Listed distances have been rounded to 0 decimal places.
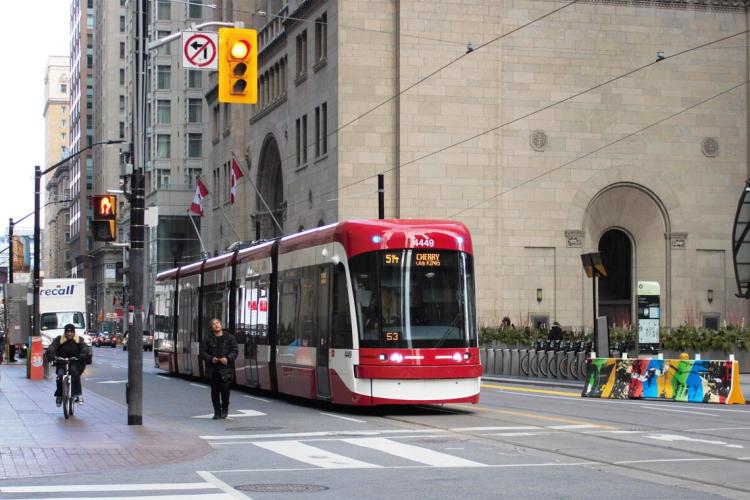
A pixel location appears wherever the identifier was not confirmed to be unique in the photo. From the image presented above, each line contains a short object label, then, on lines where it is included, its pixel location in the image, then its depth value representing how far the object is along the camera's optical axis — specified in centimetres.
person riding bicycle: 2212
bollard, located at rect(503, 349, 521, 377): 4078
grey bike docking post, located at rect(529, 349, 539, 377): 3953
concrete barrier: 2655
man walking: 2177
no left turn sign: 2105
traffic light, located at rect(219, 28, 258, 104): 1895
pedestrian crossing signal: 2034
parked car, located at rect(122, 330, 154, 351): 9319
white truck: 6312
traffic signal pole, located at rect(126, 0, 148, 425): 2000
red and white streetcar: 2169
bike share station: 2666
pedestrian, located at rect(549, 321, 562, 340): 4289
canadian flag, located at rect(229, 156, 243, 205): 5850
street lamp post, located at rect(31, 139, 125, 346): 4188
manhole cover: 1226
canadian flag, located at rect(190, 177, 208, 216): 5747
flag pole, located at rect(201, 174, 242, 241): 8164
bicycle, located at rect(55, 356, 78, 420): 2155
